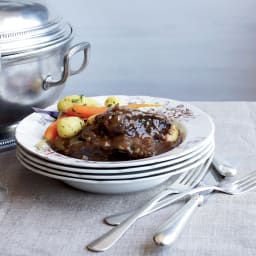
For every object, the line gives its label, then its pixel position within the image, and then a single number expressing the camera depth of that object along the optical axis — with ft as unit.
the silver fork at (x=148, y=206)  2.99
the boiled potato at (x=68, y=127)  3.39
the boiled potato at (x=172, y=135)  3.37
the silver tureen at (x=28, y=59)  3.69
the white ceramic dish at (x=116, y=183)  3.17
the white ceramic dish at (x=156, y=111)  3.19
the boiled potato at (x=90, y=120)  3.38
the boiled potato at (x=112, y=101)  3.69
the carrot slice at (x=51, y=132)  3.45
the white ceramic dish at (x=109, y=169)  3.16
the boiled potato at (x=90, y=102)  3.61
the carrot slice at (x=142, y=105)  3.74
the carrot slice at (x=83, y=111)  3.55
